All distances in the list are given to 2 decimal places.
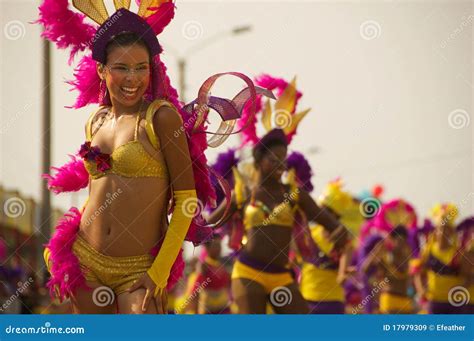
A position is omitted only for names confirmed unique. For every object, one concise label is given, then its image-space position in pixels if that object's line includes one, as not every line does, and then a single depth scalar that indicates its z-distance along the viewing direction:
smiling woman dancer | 5.10
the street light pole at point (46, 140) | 11.89
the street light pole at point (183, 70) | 15.27
